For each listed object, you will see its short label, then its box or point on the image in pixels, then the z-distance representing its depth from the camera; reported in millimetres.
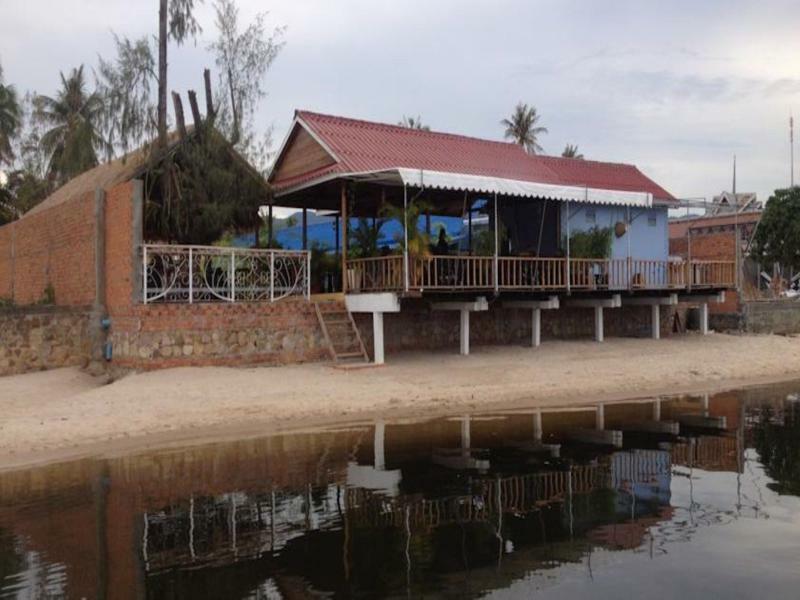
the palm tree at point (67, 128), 32750
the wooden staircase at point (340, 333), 16719
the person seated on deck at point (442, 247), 18875
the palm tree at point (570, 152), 55906
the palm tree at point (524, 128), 52188
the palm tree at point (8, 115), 35906
